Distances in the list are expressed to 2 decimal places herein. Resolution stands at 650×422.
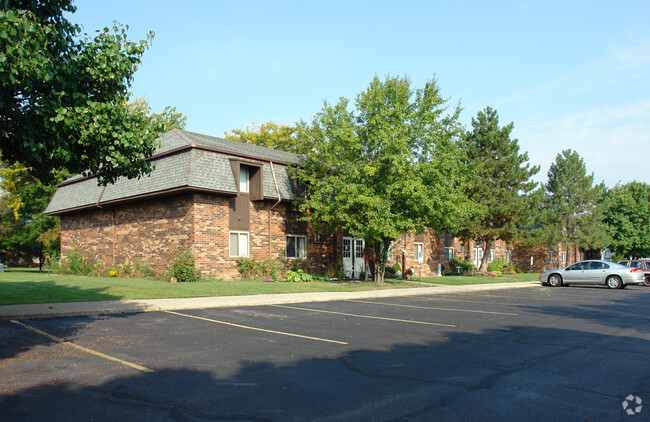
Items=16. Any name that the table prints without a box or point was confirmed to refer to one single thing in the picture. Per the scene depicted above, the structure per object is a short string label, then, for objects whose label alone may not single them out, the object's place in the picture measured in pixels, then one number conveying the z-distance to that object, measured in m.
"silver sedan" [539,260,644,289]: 25.22
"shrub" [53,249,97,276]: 28.58
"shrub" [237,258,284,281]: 23.75
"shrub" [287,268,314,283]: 24.27
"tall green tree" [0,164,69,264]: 38.75
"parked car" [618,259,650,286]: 30.05
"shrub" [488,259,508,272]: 44.41
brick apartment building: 22.55
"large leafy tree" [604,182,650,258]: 55.91
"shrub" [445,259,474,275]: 39.88
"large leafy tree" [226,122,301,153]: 51.72
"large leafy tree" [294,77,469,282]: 21.72
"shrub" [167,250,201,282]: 21.53
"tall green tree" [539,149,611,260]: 47.53
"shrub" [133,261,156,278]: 24.08
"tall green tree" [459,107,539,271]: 36.41
